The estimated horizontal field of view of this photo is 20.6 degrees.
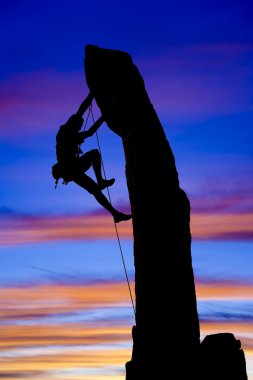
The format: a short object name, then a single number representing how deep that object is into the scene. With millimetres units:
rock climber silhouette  12992
